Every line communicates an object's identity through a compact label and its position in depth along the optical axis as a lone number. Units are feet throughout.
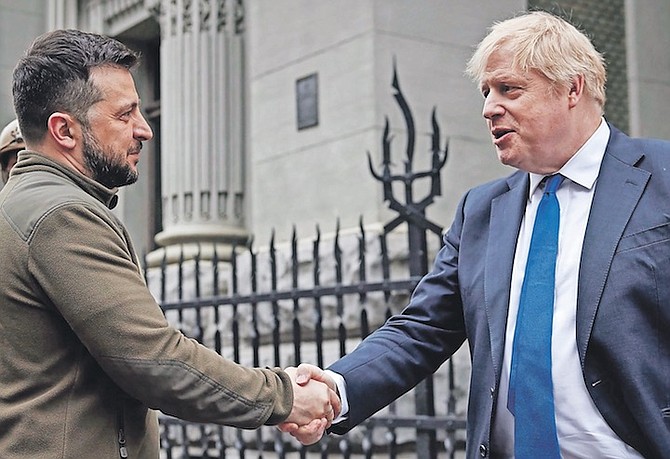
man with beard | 9.89
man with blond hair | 10.21
